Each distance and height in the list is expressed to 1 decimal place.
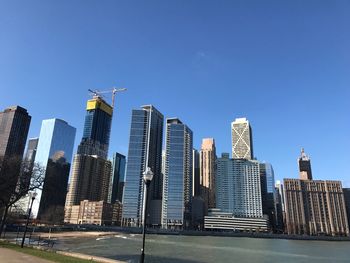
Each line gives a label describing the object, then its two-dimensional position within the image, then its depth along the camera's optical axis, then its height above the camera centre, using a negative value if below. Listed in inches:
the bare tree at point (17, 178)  1782.7 +298.5
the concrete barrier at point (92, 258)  1229.9 -73.8
